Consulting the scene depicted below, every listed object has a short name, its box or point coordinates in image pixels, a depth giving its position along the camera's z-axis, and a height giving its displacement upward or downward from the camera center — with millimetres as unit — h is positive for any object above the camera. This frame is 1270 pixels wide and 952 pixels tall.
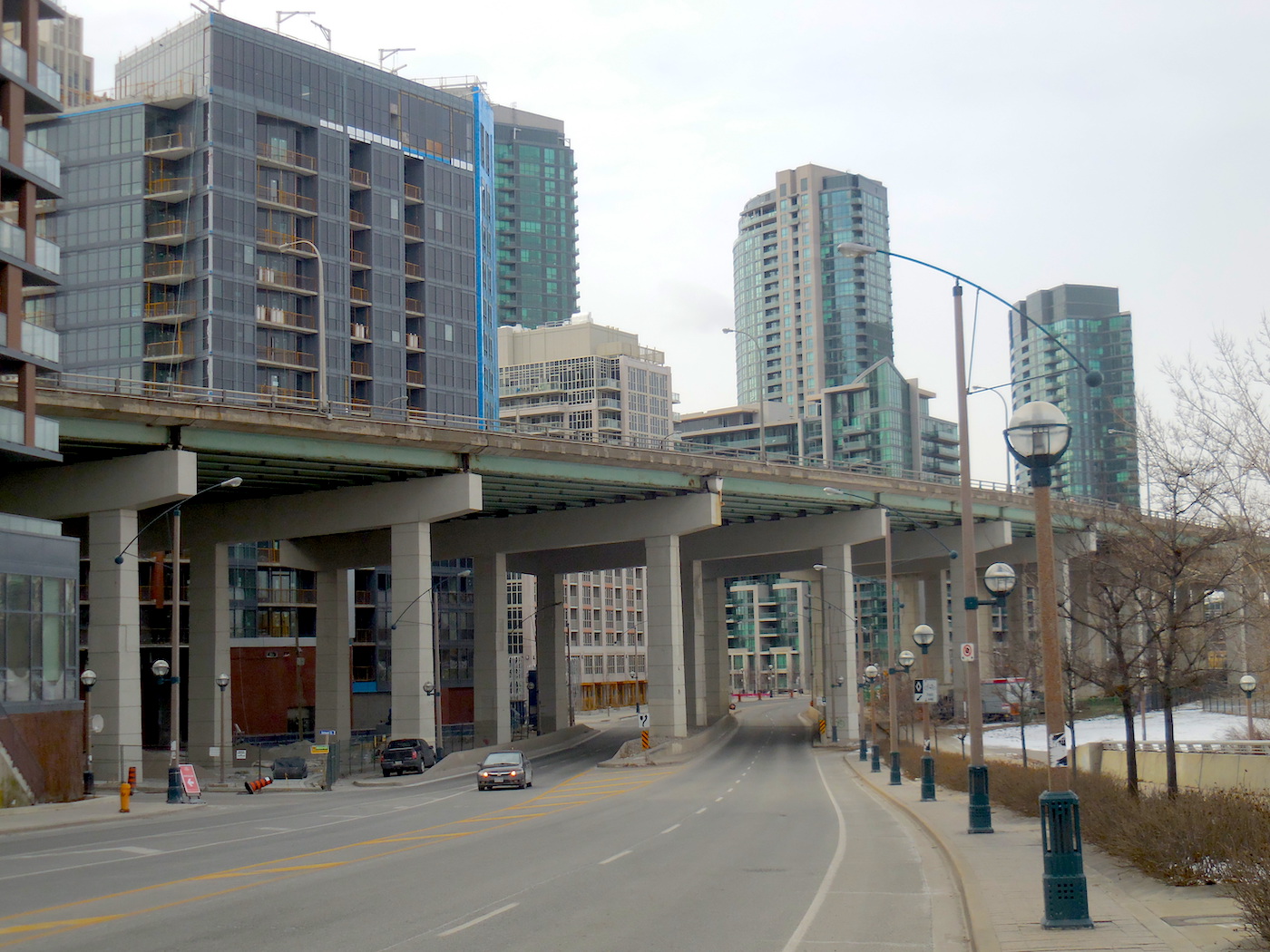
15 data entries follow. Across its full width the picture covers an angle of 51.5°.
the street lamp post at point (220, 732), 64250 -6120
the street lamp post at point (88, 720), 43625 -3705
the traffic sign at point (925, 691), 40062 -3102
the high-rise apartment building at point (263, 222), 89375 +27423
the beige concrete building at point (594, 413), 164125 +26415
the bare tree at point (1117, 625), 25797 -837
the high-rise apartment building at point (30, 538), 39938 +2356
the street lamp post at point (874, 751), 52625 -6600
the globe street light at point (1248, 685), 42969 -3408
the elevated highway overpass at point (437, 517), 49500 +4328
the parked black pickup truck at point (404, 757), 56500 -6596
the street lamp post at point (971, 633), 23828 -879
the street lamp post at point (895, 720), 43344 -4821
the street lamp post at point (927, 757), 34125 -4474
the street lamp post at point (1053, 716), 13148 -1402
